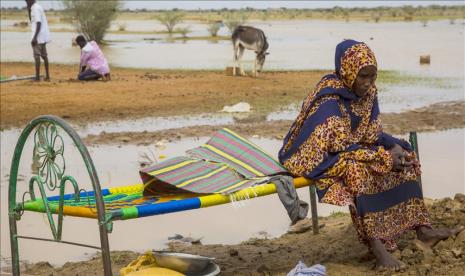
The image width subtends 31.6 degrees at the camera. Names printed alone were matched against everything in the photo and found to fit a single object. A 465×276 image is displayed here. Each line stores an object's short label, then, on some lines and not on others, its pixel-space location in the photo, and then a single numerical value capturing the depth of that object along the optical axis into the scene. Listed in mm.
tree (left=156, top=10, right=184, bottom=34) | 47406
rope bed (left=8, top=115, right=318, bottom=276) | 4348
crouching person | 16047
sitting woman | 4824
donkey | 19109
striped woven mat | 4773
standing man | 15812
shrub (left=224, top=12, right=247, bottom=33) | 38044
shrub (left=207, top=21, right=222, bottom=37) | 40781
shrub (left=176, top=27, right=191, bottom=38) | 42344
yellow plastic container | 4500
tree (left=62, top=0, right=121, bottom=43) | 31641
